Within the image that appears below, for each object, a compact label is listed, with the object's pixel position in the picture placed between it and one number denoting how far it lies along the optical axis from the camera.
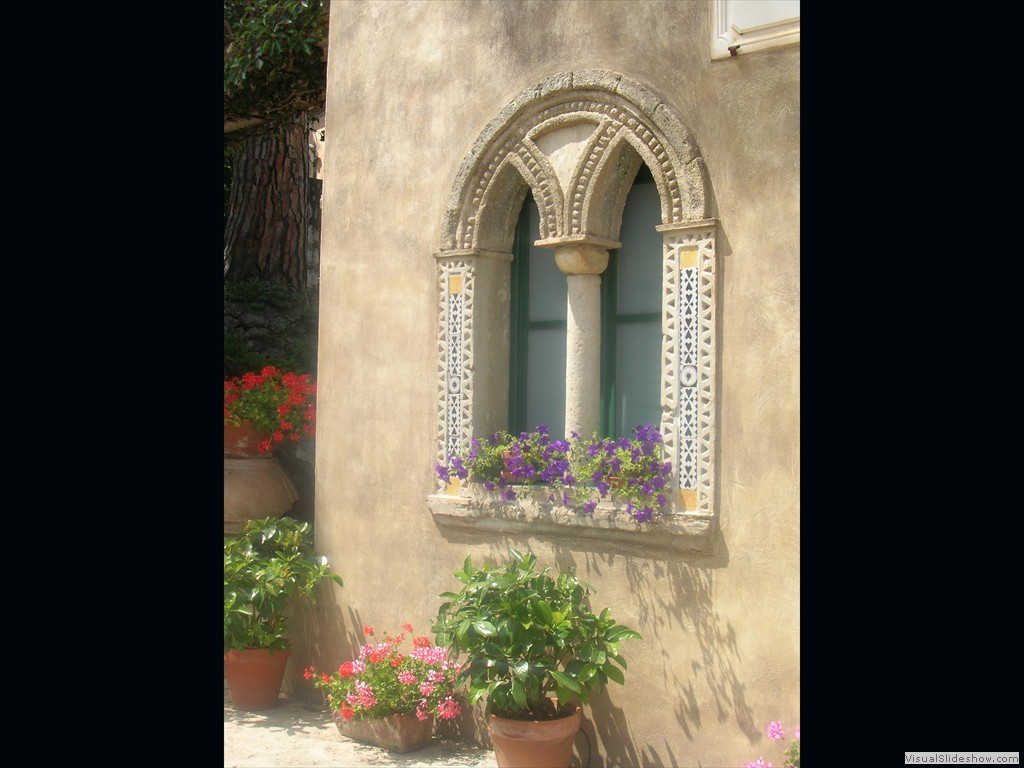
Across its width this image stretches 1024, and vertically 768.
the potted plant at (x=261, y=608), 5.86
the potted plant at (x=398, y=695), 5.18
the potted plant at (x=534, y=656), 4.53
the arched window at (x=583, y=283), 4.54
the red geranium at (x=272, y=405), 7.02
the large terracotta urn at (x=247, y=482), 7.06
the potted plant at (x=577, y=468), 4.56
